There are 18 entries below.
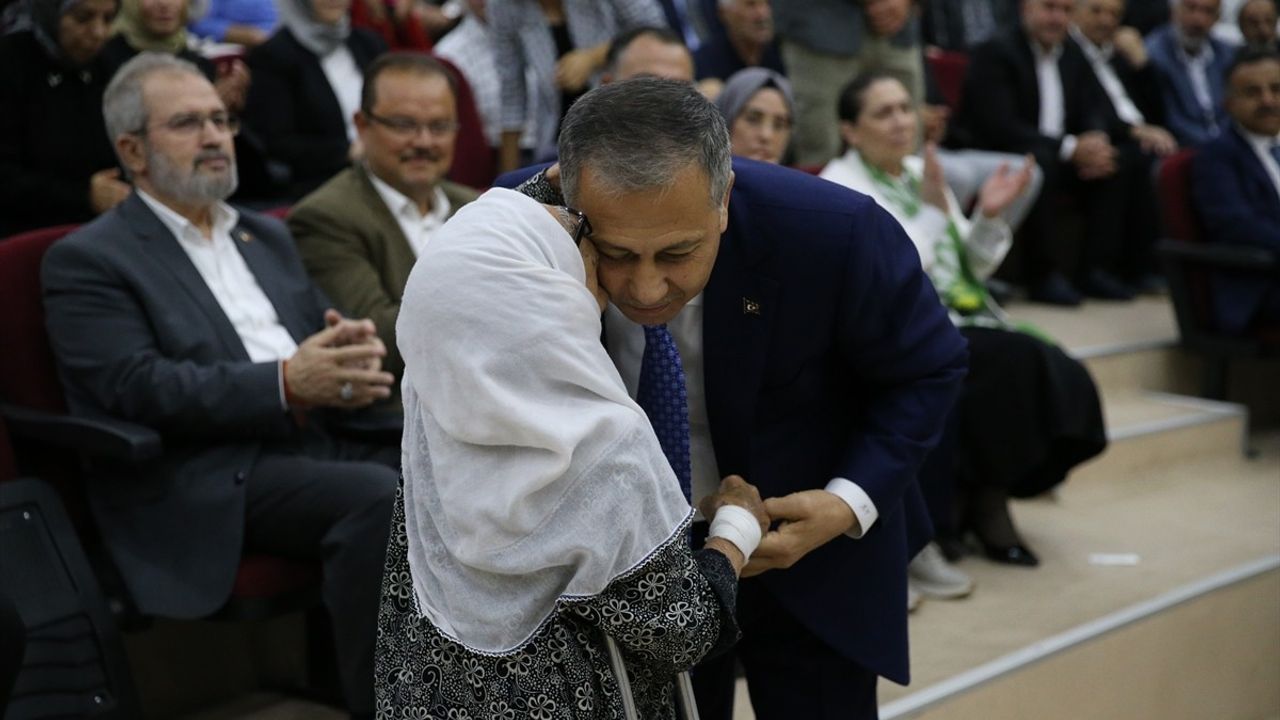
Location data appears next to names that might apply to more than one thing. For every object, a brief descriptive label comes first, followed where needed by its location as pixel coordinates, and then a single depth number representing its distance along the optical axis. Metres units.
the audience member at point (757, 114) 7.36
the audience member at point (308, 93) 7.95
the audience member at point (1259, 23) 13.62
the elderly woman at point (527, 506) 2.42
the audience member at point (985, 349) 7.10
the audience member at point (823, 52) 9.58
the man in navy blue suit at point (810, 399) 3.29
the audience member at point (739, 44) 9.39
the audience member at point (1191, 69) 12.88
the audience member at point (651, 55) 7.64
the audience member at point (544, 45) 9.07
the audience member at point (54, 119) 6.75
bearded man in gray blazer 4.95
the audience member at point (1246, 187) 9.55
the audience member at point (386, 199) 6.08
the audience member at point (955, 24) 13.22
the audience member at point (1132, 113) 11.73
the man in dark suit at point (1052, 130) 11.03
